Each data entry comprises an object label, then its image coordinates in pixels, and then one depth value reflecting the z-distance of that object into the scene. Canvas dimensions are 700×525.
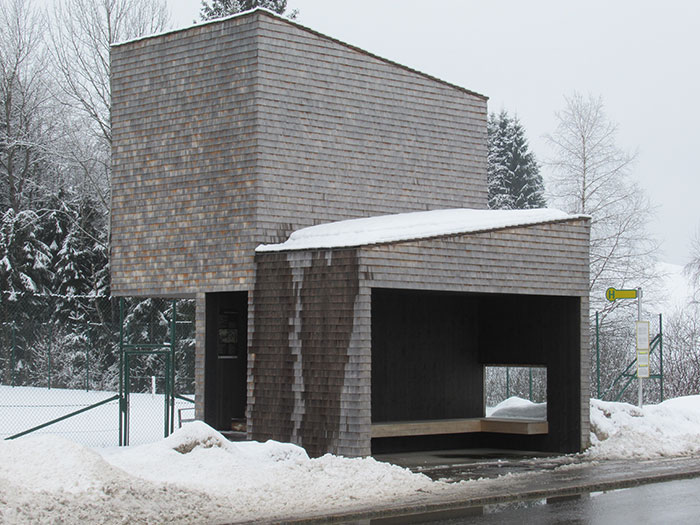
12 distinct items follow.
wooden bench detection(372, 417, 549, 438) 17.19
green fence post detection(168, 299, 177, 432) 18.69
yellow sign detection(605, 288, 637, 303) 19.64
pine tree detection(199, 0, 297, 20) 42.75
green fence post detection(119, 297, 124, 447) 18.50
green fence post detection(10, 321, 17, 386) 31.33
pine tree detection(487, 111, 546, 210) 54.06
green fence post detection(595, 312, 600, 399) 25.55
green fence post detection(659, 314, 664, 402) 25.92
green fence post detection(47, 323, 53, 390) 31.62
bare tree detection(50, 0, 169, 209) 36.41
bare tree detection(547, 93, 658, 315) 35.84
